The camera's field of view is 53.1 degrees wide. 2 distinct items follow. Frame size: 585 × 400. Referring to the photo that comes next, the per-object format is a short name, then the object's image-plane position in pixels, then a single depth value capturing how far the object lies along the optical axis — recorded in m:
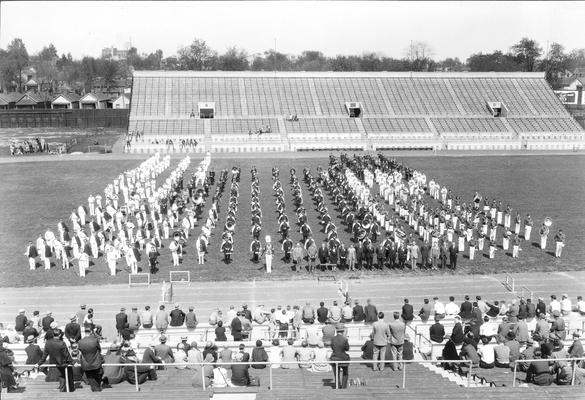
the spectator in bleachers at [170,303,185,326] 13.52
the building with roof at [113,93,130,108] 85.25
